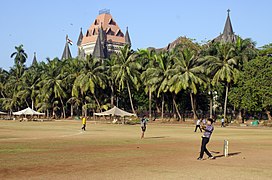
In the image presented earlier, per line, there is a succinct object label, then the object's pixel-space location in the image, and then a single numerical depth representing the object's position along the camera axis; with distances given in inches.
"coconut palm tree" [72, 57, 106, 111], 2829.7
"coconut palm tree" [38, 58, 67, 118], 3090.6
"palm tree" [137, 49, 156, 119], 2655.0
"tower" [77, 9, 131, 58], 5817.4
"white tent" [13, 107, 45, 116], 2782.5
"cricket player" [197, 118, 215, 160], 612.7
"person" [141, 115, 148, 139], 1151.9
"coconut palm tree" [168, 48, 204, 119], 2412.6
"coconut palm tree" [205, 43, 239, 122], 2354.7
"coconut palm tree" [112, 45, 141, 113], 2753.4
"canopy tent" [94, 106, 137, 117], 2341.3
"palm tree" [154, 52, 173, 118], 2568.9
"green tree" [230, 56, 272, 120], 2193.7
